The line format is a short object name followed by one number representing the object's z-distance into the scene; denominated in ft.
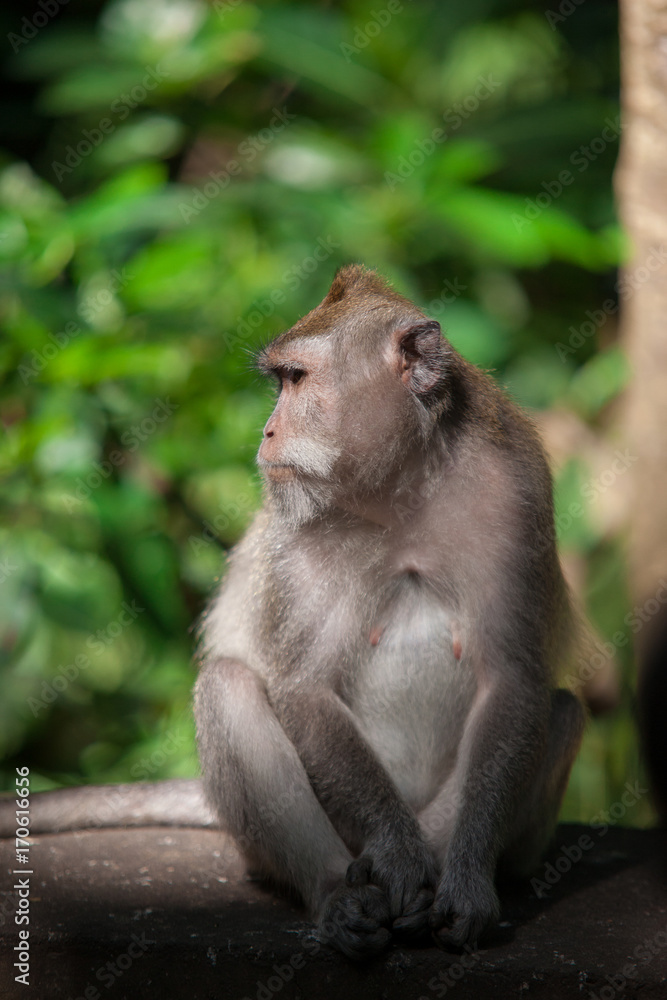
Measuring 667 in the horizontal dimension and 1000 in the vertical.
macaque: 18.38
